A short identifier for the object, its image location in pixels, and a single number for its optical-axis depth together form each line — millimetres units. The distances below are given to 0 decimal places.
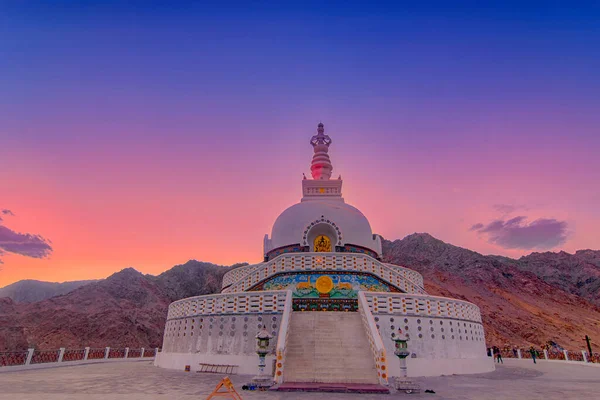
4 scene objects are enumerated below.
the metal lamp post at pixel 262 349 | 12383
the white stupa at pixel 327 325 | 13625
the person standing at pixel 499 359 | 26417
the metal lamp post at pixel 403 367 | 11127
